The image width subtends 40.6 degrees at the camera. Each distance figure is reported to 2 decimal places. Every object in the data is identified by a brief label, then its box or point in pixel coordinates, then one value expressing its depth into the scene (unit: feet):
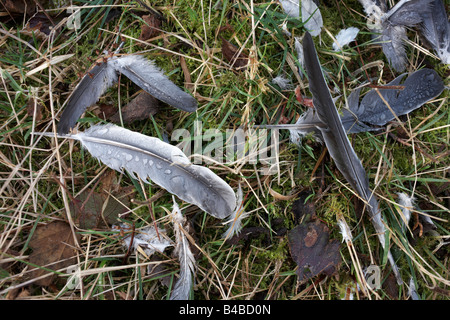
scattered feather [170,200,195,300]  1.32
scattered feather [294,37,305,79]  1.36
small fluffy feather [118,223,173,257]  1.34
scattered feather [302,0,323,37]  1.37
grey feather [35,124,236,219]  1.31
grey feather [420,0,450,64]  1.39
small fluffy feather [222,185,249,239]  1.34
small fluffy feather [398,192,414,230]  1.35
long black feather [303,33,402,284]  1.28
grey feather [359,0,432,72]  1.38
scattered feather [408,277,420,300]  1.36
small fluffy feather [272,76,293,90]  1.36
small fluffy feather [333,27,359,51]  1.38
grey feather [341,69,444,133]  1.36
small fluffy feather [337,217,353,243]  1.33
